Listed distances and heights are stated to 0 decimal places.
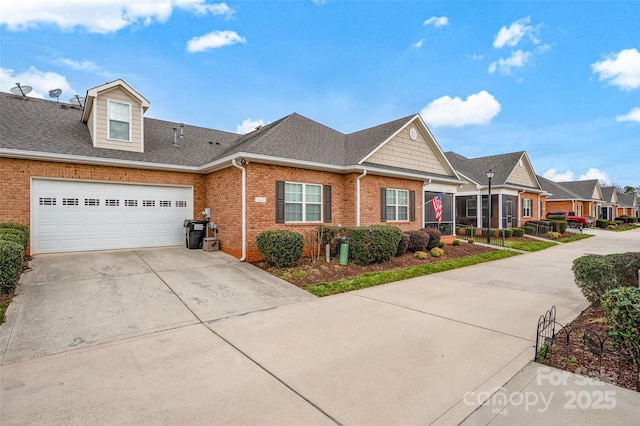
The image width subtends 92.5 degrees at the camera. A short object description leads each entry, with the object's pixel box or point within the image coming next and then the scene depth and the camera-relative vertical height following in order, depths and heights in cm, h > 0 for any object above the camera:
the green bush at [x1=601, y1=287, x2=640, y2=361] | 352 -130
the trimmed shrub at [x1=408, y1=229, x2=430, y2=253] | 1245 -129
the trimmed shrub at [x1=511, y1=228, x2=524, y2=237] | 1984 -149
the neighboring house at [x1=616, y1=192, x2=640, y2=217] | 5616 +71
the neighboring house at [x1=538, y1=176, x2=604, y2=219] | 3503 +138
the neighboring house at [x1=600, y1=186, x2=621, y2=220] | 4648 +89
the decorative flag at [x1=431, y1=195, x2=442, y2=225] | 1477 +16
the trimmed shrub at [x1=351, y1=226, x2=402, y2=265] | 995 -115
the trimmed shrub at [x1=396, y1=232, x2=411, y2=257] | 1158 -134
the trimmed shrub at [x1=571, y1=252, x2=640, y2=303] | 553 -119
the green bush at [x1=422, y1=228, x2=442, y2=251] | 1324 -124
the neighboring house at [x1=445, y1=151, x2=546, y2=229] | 2227 +134
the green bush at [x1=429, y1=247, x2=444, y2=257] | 1245 -175
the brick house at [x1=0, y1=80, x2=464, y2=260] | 990 +121
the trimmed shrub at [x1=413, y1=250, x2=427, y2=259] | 1157 -173
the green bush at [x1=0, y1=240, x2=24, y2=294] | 566 -101
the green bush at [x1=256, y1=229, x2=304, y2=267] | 907 -111
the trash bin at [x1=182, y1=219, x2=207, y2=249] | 1178 -89
